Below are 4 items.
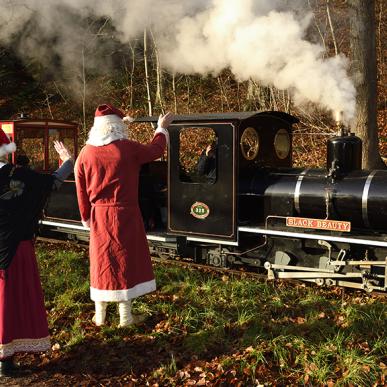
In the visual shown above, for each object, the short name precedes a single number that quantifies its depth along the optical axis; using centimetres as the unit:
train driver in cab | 642
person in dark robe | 394
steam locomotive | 556
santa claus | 428
